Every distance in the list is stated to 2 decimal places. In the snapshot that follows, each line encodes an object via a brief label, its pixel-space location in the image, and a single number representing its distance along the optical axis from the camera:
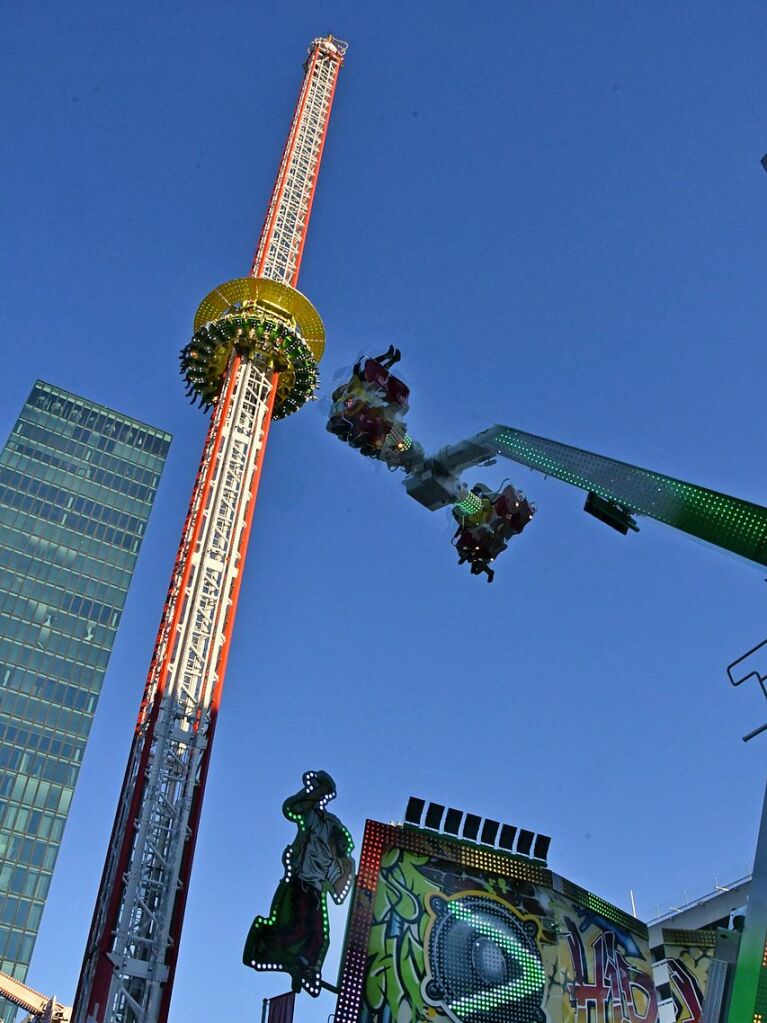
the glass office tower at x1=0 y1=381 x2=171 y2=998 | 90.25
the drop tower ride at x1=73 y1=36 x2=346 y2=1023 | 33.00
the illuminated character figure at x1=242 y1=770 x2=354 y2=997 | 30.33
